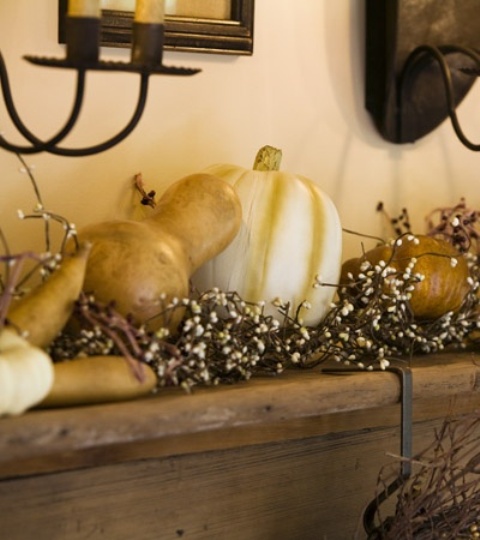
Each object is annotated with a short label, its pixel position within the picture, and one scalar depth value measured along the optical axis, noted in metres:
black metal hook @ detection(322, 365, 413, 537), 1.67
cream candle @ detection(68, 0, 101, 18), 1.45
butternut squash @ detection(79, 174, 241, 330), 1.54
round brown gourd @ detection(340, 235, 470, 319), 1.80
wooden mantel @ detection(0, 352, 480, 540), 1.45
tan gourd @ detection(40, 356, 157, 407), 1.44
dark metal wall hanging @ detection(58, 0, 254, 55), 1.75
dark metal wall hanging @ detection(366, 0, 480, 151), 1.96
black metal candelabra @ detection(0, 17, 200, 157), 1.45
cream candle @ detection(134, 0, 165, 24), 1.50
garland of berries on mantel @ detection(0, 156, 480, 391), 1.52
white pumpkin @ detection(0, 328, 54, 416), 1.36
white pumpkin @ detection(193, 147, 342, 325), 1.70
